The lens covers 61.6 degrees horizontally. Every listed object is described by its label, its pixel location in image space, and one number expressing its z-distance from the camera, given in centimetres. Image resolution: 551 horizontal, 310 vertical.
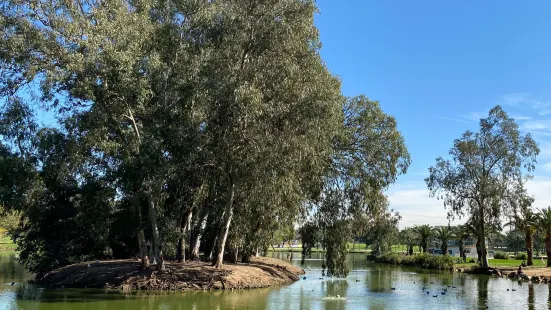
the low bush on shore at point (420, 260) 5522
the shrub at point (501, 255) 7202
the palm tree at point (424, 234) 7662
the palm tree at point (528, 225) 5147
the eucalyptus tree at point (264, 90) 2394
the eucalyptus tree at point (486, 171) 4691
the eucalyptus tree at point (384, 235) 7023
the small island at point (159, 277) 2600
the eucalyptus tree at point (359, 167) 3269
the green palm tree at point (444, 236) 7382
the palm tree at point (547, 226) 5011
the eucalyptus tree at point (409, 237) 8294
